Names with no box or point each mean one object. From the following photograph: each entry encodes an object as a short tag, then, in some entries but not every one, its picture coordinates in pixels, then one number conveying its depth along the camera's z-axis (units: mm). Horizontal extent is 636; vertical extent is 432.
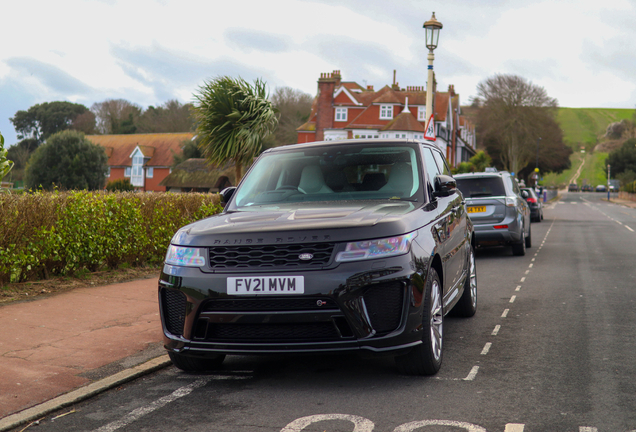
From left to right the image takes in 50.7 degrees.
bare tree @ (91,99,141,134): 99988
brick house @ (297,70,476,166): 67562
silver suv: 14148
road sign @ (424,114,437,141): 15117
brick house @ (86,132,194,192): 85812
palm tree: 16891
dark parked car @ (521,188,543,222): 28078
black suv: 4316
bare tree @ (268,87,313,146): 76438
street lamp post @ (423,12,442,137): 16062
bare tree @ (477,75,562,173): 70750
